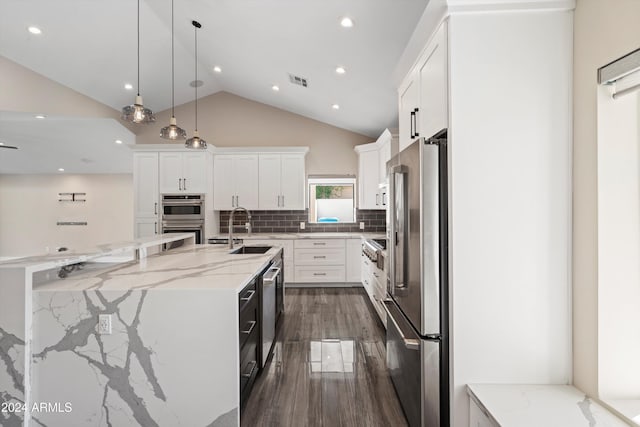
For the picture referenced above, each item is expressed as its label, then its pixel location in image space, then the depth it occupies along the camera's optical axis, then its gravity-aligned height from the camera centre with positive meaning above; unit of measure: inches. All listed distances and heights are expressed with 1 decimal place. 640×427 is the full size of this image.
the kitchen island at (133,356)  64.3 -30.0
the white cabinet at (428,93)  59.3 +27.1
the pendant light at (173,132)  116.4 +31.0
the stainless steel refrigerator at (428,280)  59.0 -13.1
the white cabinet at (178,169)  200.7 +29.1
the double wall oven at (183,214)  199.2 -0.1
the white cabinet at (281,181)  212.8 +22.5
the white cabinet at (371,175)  186.7 +24.7
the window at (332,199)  231.3 +10.9
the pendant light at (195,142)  135.9 +31.8
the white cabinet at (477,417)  50.6 -34.9
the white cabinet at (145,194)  200.2 +12.9
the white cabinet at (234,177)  212.7 +25.3
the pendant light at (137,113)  95.5 +31.3
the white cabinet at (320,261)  203.3 -31.4
